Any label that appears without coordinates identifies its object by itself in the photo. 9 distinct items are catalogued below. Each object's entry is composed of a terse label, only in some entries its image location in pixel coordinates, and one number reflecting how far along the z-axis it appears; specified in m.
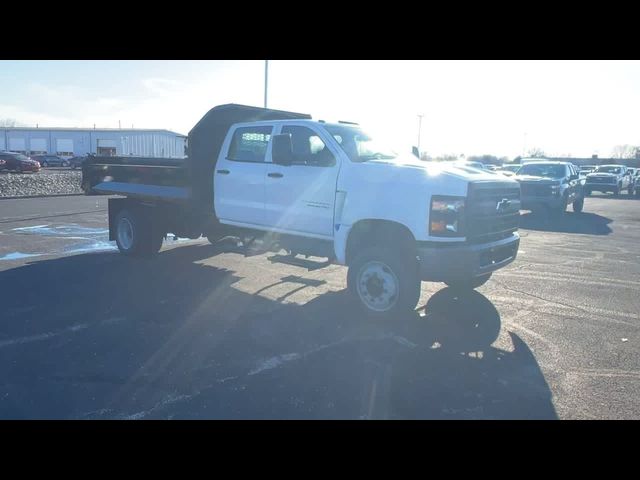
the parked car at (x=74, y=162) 52.78
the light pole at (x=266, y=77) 22.95
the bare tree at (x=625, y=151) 117.34
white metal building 72.06
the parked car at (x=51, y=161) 55.72
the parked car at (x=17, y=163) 36.28
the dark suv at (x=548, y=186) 18.41
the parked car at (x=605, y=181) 31.42
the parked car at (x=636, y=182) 35.38
